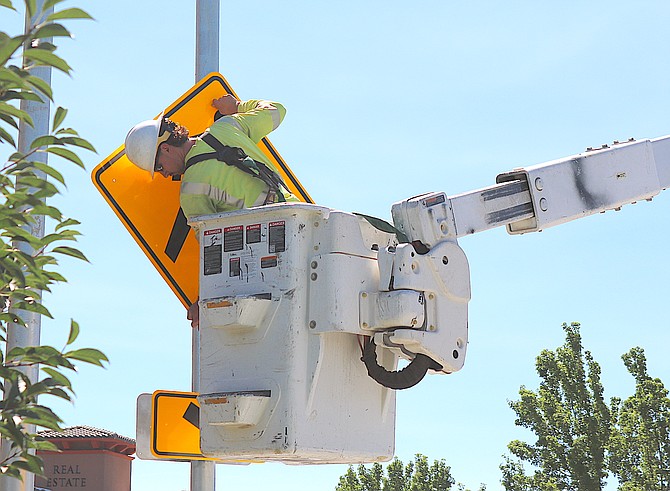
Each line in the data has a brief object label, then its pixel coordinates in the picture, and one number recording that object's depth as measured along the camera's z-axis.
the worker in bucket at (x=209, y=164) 10.47
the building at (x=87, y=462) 33.45
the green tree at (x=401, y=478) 47.85
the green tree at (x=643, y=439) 38.50
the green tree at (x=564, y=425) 40.13
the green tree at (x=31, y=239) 5.52
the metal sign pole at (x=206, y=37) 12.05
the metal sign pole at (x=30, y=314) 9.61
